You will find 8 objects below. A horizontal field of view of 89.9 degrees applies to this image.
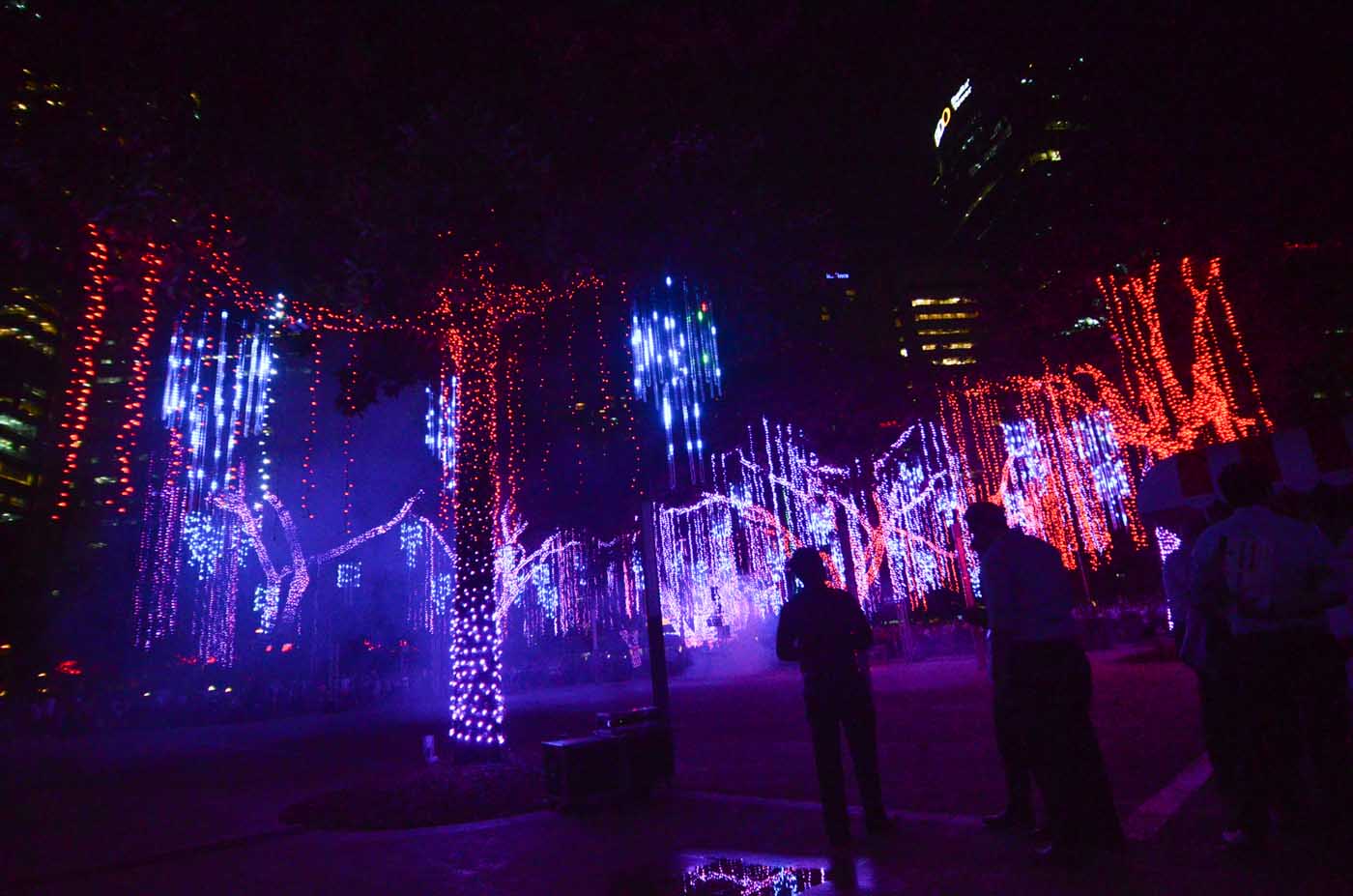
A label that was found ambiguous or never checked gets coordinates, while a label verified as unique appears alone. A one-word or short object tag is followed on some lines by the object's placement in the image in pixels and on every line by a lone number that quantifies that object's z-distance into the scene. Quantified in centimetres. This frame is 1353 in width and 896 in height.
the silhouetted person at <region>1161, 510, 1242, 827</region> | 405
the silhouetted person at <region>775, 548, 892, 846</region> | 463
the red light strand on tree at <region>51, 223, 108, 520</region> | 730
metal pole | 720
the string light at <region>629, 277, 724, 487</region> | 1015
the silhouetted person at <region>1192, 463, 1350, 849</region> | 367
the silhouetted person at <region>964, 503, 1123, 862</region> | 383
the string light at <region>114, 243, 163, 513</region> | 744
